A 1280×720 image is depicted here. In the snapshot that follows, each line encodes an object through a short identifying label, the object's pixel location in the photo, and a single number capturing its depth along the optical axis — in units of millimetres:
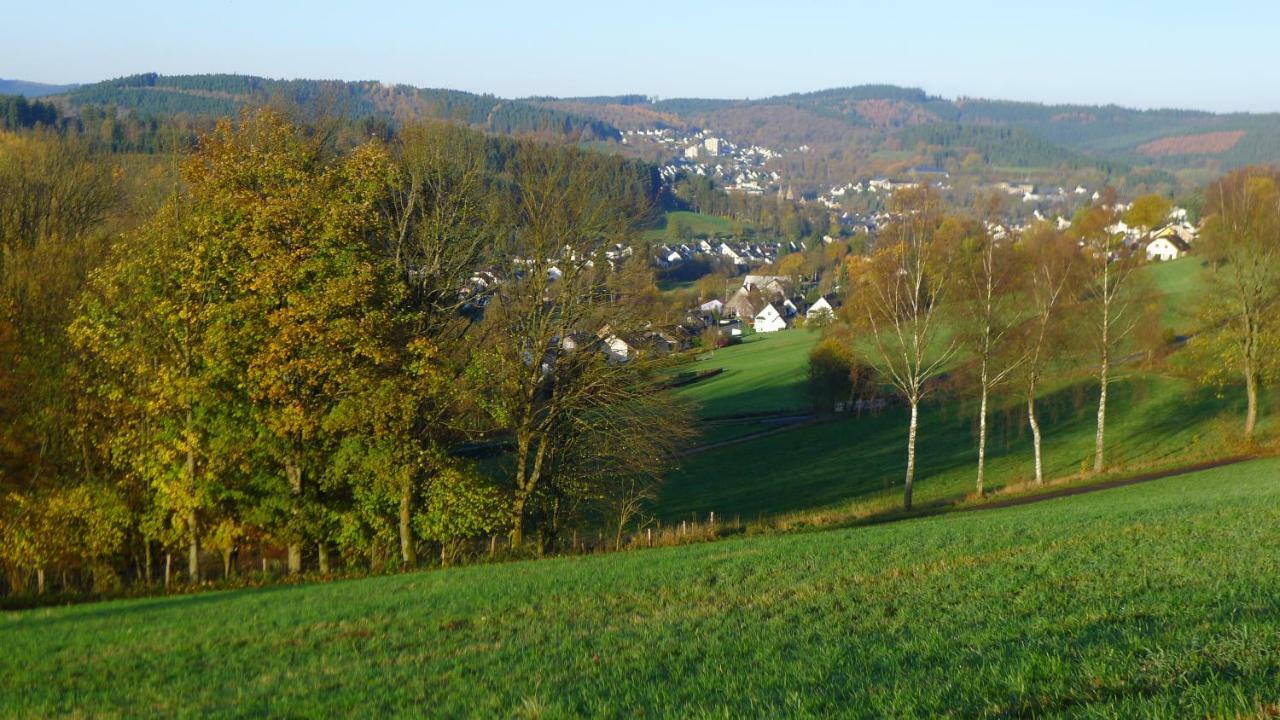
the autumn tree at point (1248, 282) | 46000
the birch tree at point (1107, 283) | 45156
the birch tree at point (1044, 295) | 43375
